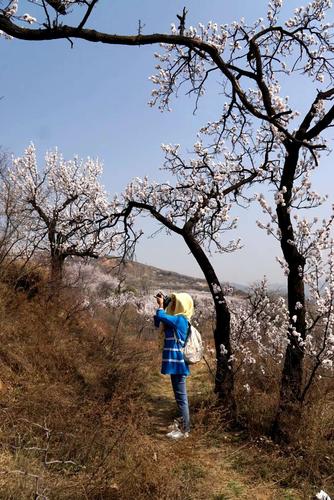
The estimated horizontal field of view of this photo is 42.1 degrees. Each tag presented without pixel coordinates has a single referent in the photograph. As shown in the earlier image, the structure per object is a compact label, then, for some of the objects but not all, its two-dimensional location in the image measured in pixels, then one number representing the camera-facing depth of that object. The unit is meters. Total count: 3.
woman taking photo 5.58
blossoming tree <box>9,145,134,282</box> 11.10
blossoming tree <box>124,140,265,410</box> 6.55
